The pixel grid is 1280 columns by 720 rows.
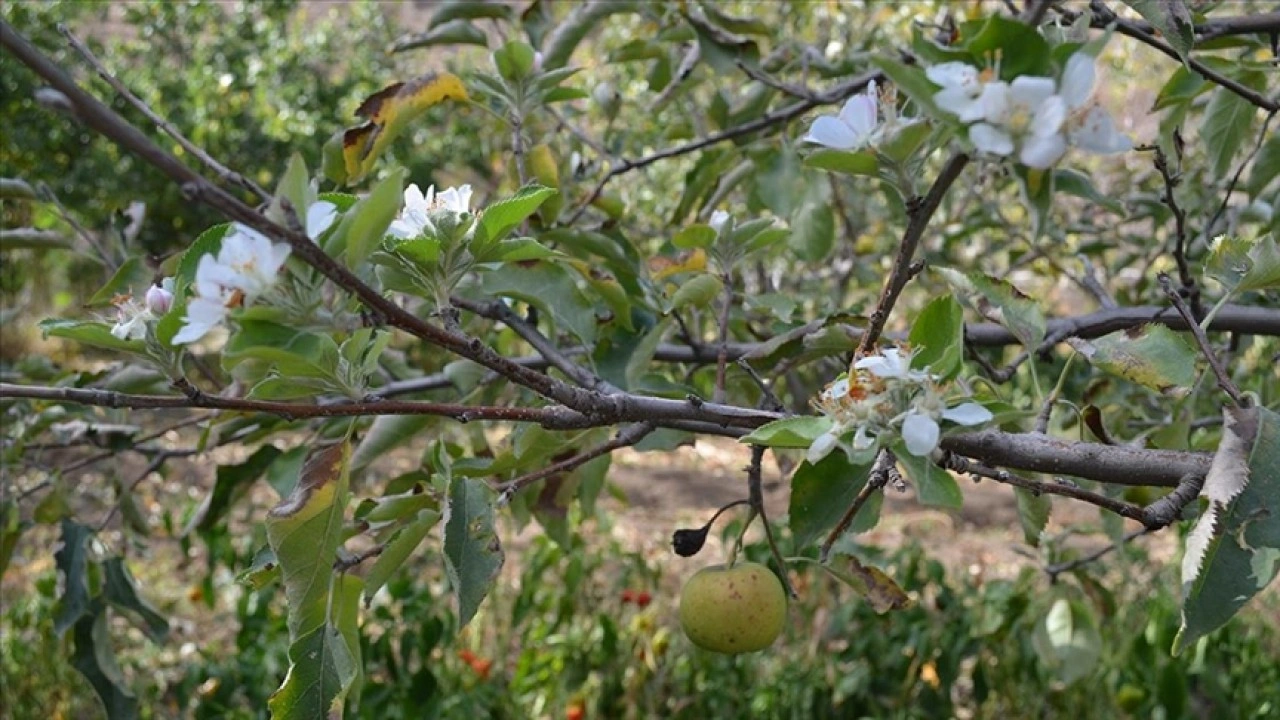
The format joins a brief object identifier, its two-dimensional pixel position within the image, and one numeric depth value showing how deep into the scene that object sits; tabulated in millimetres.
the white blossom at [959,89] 520
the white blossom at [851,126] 629
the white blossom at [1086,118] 520
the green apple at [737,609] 868
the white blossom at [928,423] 562
